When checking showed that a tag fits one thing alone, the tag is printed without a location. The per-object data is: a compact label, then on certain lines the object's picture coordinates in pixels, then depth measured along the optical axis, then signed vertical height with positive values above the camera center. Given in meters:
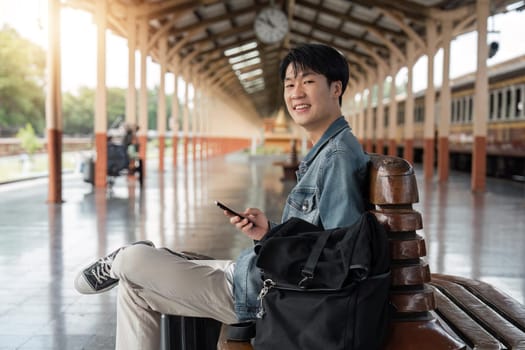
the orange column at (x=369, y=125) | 29.63 +0.45
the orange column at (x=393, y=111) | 21.83 +0.87
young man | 1.93 -0.44
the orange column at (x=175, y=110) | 23.51 +0.91
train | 16.06 +0.44
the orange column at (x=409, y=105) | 19.52 +0.96
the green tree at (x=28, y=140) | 22.69 -0.30
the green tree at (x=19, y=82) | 34.06 +2.92
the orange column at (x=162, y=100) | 19.92 +1.15
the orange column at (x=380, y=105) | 25.45 +1.27
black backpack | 1.54 -0.40
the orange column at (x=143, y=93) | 16.56 +1.19
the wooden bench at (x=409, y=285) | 1.64 -0.42
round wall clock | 17.75 +3.22
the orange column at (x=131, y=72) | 15.45 +1.57
